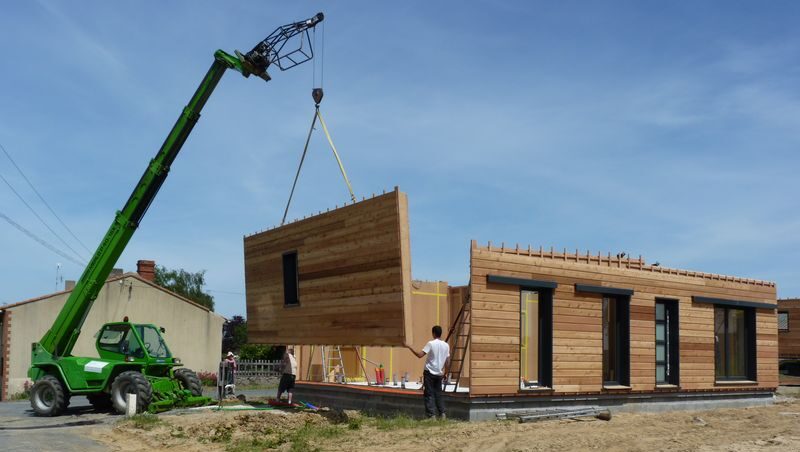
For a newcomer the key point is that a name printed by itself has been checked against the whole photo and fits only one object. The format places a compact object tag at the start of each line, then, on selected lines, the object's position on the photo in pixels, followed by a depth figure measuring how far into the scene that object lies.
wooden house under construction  14.66
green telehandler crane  17.77
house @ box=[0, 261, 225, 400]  27.11
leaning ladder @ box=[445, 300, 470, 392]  14.83
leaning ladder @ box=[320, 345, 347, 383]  20.58
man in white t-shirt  14.41
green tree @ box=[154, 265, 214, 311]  71.00
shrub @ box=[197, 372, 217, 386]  31.95
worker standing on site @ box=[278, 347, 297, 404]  18.00
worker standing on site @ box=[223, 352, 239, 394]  25.98
